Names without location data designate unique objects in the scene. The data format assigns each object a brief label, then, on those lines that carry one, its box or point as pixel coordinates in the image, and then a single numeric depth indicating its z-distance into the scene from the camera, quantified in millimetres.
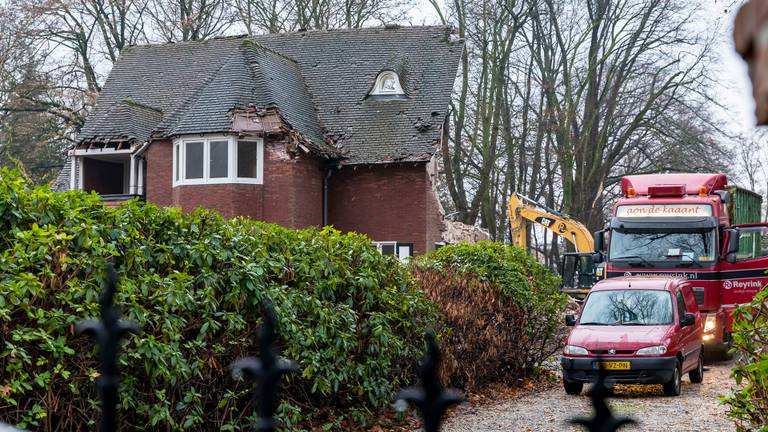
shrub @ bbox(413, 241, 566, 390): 14508
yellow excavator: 29312
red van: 15078
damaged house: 30156
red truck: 20734
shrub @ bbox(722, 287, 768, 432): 7188
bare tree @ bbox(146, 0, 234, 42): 44156
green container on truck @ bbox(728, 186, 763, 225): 23375
